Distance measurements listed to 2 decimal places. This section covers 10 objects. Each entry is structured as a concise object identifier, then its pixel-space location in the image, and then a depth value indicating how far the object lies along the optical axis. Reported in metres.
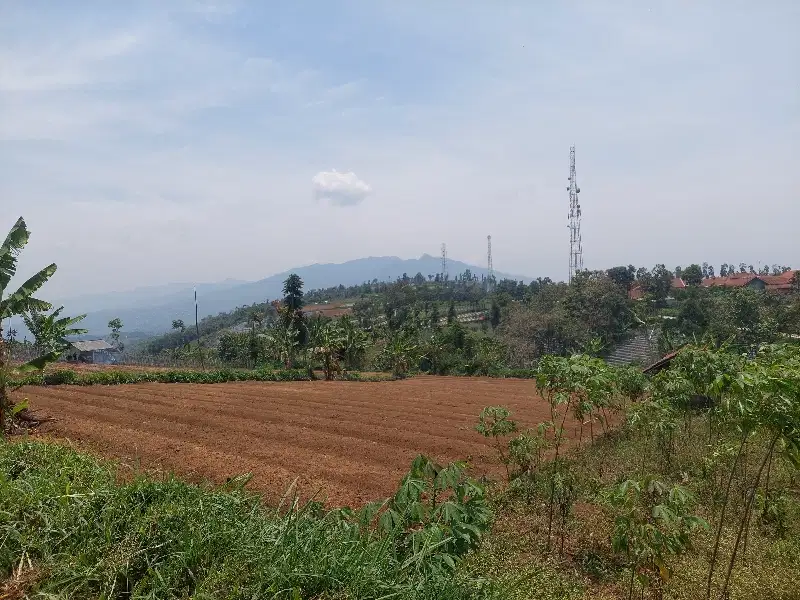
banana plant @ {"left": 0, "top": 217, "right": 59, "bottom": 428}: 12.09
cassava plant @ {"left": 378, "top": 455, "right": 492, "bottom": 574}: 3.49
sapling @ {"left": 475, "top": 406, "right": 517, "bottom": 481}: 8.11
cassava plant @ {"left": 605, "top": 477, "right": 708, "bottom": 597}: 4.05
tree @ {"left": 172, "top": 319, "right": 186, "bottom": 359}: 71.88
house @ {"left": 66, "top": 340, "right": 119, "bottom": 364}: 48.81
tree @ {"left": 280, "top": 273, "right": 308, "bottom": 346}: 40.84
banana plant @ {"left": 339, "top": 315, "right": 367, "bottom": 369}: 40.62
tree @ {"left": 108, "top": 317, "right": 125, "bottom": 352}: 60.71
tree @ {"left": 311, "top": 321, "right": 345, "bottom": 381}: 34.19
